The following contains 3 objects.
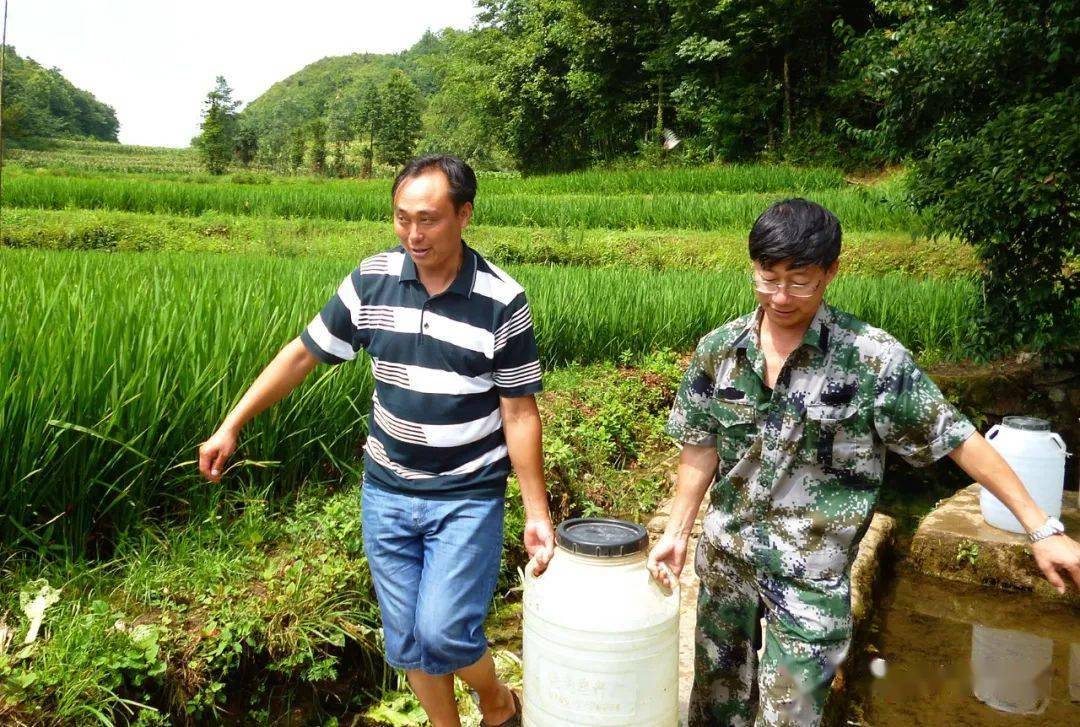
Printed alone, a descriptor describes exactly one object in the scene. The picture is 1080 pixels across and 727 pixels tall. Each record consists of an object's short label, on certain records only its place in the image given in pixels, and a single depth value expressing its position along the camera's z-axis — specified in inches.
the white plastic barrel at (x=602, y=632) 69.1
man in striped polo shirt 76.6
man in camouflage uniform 68.0
